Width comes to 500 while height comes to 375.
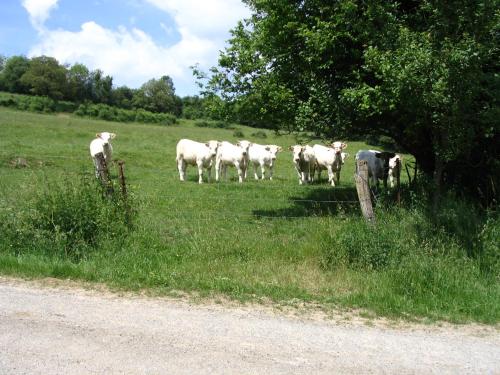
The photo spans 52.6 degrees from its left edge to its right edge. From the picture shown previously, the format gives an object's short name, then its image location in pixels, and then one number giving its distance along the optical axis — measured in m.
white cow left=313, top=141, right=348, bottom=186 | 23.09
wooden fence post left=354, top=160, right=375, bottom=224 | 9.30
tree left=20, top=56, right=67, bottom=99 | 80.19
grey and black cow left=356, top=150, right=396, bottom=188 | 21.41
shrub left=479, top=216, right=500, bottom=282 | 8.64
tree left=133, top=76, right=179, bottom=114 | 97.00
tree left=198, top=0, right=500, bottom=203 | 9.44
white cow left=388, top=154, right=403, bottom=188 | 22.59
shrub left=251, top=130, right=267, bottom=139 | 63.58
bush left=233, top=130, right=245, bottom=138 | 61.82
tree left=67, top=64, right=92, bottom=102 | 83.31
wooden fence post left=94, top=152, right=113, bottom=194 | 9.79
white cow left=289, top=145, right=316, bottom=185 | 24.61
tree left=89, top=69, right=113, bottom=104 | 88.75
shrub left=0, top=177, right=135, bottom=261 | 9.06
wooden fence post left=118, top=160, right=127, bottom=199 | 9.73
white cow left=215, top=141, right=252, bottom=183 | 24.48
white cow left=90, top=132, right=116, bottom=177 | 23.62
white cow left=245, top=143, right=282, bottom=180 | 27.00
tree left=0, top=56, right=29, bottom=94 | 82.38
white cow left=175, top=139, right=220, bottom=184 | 23.12
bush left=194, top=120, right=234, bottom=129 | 78.97
